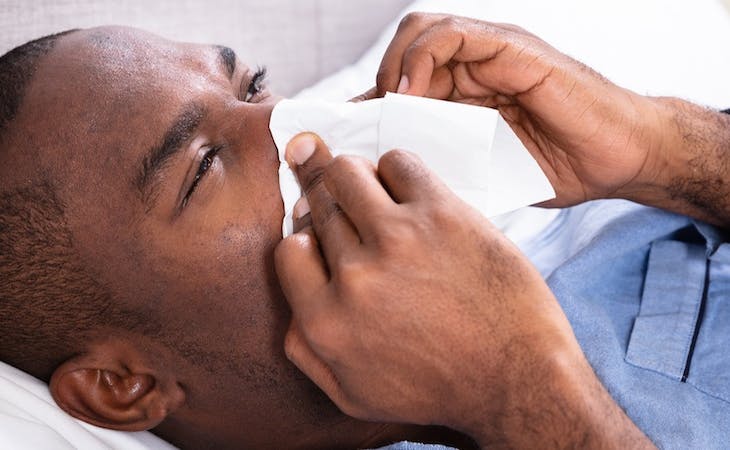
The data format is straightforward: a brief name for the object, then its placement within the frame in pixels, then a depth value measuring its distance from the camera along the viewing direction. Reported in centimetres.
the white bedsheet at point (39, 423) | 61
